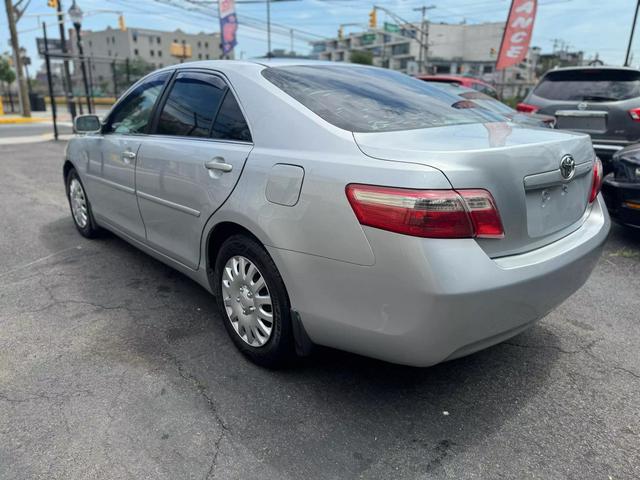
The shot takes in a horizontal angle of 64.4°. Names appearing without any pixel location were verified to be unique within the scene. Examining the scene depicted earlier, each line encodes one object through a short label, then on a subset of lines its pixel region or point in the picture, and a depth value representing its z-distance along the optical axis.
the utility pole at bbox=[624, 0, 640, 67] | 26.86
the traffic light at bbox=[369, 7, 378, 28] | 32.19
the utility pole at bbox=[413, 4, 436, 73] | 58.81
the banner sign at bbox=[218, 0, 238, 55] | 20.34
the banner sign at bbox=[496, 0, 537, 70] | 16.59
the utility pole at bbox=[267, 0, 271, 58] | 48.81
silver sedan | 1.94
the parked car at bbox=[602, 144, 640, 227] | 4.39
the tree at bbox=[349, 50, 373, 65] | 85.20
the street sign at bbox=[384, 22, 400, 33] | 53.46
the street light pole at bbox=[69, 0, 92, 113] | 16.73
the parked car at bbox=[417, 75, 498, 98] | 10.31
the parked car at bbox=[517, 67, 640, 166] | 6.40
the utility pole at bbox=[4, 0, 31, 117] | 23.17
